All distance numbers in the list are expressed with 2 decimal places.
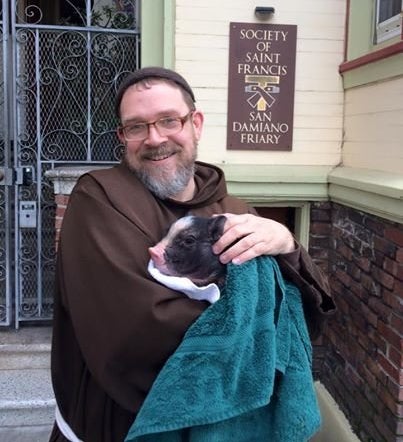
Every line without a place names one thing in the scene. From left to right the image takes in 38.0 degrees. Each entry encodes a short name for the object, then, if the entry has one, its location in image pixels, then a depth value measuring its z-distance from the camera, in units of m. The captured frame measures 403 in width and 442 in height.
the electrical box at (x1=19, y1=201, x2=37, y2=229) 3.89
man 1.47
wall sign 3.63
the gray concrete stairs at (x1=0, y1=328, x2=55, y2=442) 3.49
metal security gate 3.80
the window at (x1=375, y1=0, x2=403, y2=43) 3.17
